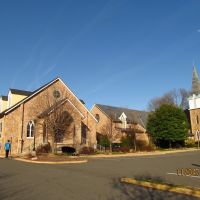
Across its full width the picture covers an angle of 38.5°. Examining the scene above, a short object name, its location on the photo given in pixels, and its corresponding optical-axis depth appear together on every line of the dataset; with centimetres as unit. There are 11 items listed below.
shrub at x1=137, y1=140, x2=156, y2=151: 4362
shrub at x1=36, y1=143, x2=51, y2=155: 3227
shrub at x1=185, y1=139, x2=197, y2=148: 5206
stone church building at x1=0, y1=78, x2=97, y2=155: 3356
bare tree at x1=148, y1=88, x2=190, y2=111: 7951
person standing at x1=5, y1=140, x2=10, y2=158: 2787
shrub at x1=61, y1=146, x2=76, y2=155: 3853
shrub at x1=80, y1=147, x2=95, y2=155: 3422
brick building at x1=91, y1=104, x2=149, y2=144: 4675
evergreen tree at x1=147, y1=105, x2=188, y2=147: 4759
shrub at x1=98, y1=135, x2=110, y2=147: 4373
